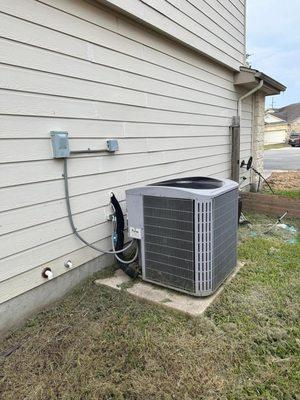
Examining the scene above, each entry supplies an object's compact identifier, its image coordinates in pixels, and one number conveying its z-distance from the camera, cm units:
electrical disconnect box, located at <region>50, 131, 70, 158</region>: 223
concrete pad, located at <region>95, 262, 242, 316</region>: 227
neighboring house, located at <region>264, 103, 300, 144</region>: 4722
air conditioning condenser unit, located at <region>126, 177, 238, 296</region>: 228
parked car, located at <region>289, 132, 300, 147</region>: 3157
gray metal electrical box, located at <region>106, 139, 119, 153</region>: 279
